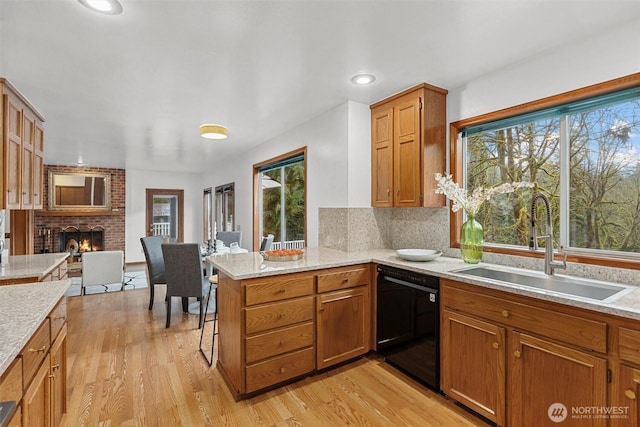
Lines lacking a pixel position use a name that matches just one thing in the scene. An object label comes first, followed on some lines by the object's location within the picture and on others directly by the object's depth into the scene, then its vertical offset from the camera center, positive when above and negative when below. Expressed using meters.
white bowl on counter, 2.57 -0.33
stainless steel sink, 1.80 -0.43
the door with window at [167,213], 8.58 +0.05
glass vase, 2.45 -0.21
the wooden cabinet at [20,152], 2.52 +0.56
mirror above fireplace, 7.34 +0.56
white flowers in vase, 2.47 +0.15
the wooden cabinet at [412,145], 2.76 +0.63
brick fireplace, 7.25 -0.22
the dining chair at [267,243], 4.56 -0.41
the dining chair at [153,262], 4.21 -0.64
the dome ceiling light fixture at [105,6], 1.63 +1.09
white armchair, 5.07 -0.86
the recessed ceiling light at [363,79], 2.57 +1.12
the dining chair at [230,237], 5.65 -0.40
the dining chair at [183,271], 3.66 -0.66
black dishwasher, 2.26 -0.83
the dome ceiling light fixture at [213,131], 3.40 +0.90
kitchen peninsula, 1.49 -0.72
